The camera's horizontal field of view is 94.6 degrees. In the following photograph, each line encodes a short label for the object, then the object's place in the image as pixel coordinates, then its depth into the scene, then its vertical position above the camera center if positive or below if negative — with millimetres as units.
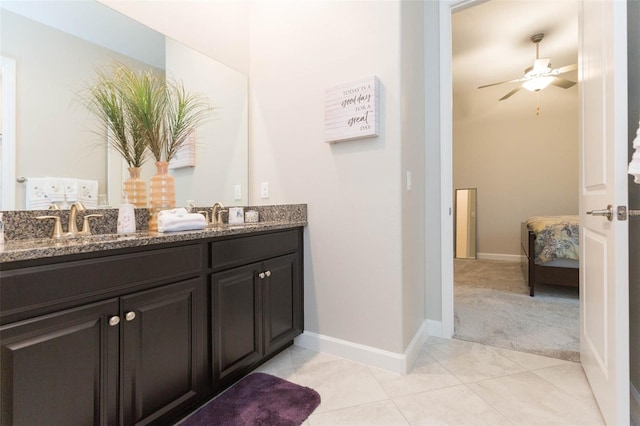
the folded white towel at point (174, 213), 1402 +10
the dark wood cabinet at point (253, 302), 1448 -495
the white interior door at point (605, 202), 1137 +48
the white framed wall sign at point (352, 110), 1717 +628
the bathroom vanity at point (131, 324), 843 -405
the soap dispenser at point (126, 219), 1427 -19
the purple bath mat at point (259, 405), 1305 -908
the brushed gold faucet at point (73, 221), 1281 -24
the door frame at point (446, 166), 2170 +351
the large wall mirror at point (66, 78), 1214 +621
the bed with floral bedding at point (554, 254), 2895 -407
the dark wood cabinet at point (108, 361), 836 -495
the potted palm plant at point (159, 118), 1587 +560
